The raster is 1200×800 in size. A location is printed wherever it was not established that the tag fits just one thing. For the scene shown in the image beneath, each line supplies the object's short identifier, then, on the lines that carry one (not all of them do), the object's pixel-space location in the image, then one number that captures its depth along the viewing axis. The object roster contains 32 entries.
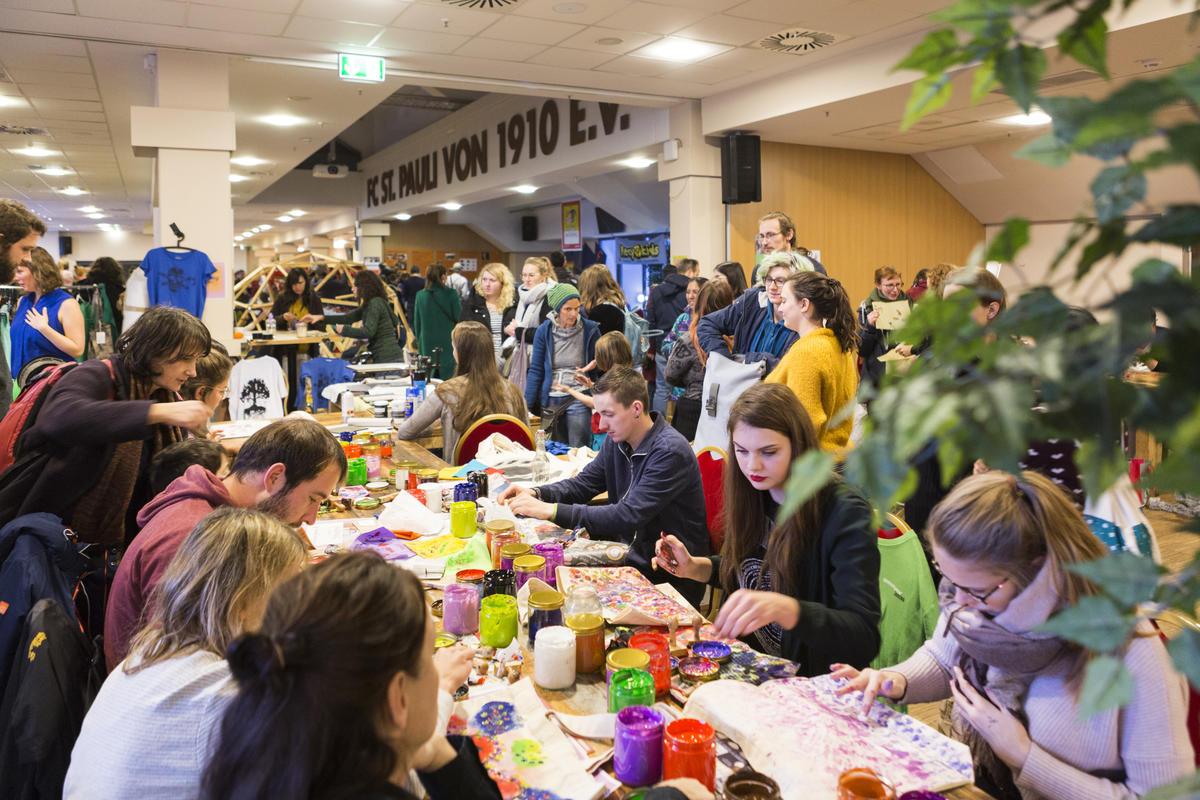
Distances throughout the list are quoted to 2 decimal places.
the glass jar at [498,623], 1.95
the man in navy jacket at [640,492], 2.88
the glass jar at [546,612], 1.93
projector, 15.66
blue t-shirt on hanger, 6.05
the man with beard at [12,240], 3.95
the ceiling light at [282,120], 8.80
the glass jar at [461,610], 2.04
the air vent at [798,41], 6.02
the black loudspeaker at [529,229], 17.80
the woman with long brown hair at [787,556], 1.88
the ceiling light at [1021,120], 7.94
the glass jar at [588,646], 1.82
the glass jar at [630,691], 1.62
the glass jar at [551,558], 2.36
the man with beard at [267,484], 2.02
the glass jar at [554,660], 1.75
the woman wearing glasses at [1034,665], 1.38
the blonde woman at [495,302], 6.75
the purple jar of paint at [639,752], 1.42
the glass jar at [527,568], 2.27
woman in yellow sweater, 3.44
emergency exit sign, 6.33
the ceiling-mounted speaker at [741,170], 8.05
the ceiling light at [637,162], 9.34
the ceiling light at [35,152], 10.51
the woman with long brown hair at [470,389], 4.16
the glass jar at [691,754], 1.39
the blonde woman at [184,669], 1.36
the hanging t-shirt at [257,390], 6.00
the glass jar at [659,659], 1.74
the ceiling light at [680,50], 6.22
